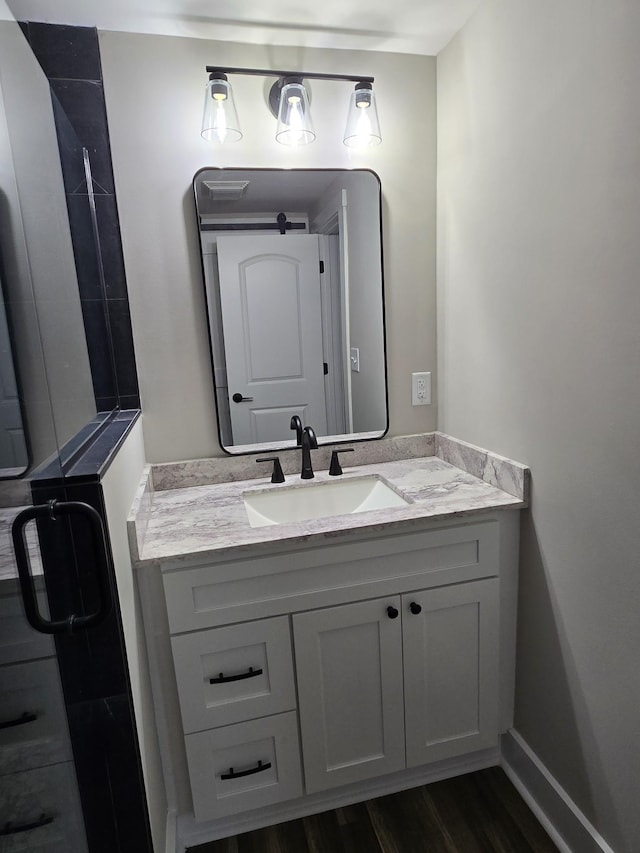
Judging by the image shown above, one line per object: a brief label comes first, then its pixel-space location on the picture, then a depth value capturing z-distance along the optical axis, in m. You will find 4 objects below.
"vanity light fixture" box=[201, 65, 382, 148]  1.43
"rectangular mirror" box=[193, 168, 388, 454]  1.58
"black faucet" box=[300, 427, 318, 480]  1.58
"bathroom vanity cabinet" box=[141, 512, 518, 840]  1.27
